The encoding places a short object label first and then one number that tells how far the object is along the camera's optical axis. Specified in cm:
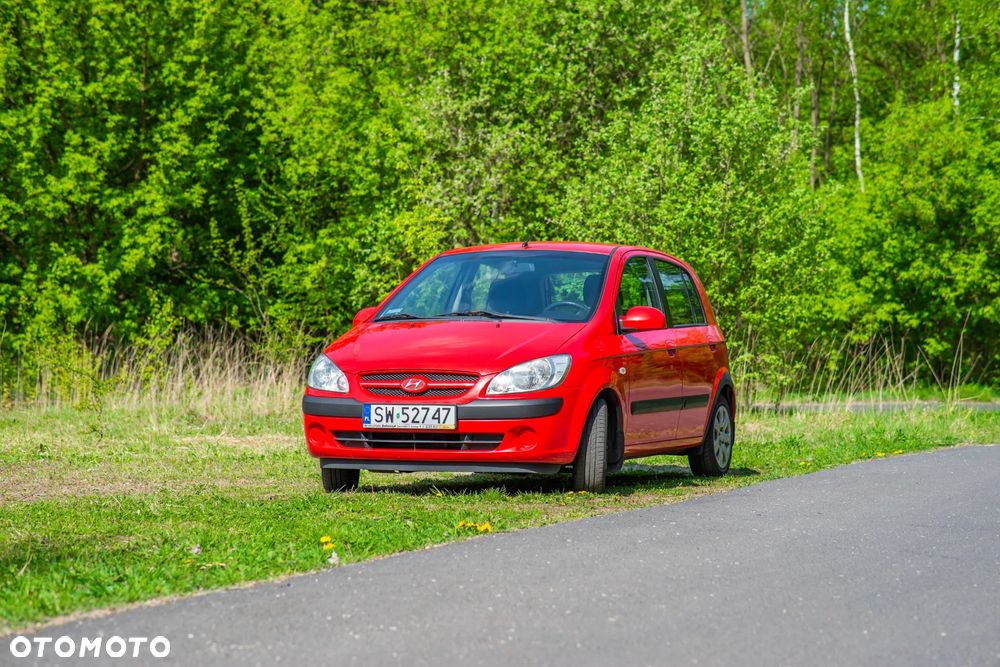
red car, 955
